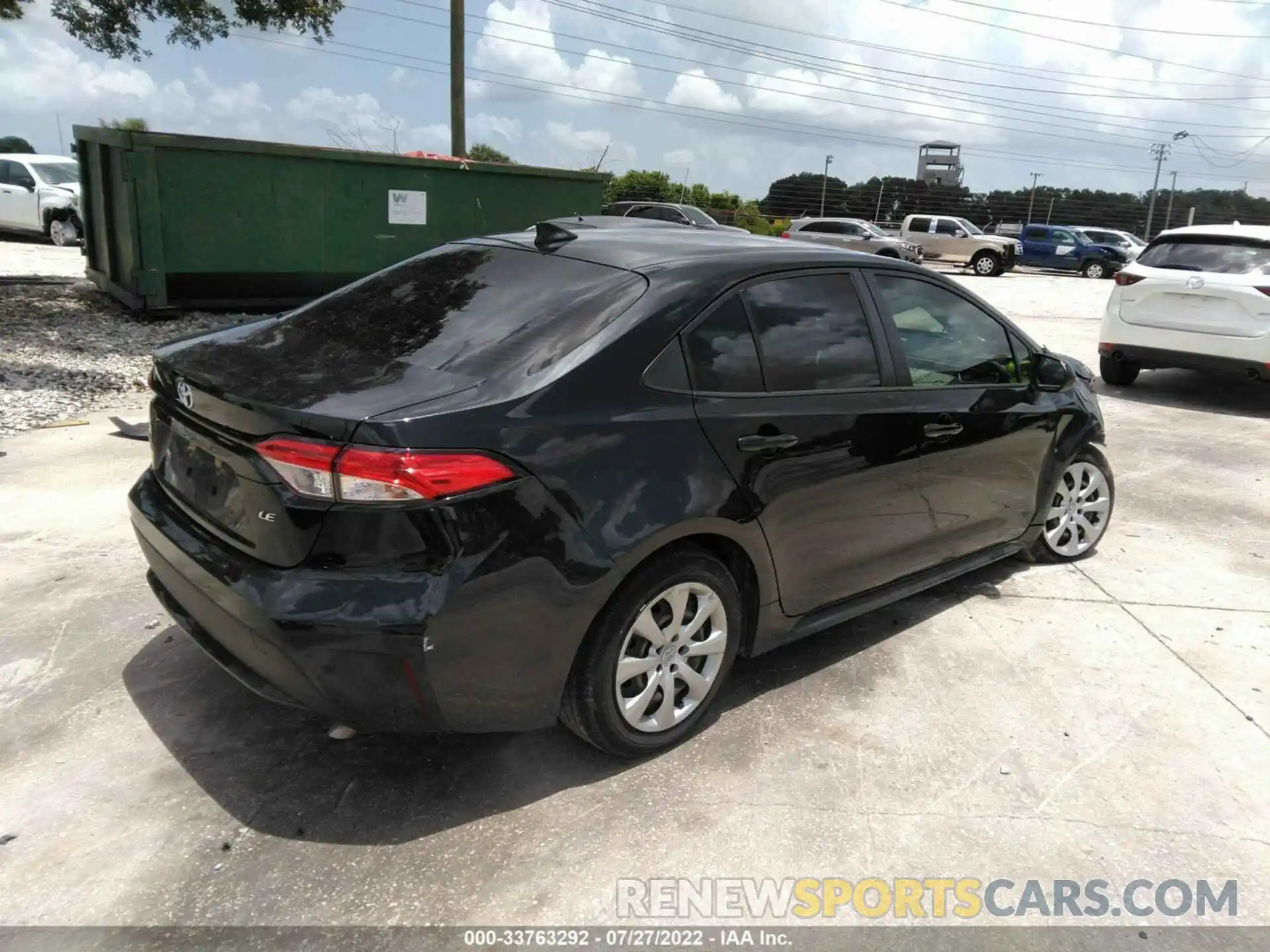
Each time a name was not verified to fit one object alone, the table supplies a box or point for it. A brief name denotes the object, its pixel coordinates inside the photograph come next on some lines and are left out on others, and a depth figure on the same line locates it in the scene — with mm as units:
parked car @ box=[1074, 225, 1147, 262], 31516
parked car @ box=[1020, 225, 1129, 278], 30688
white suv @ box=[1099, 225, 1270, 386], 8438
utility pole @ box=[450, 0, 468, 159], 16562
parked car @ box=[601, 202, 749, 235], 23016
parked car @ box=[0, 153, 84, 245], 18625
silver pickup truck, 28662
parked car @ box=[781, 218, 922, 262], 25750
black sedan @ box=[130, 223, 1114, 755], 2422
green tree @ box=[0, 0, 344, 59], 10617
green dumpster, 9406
